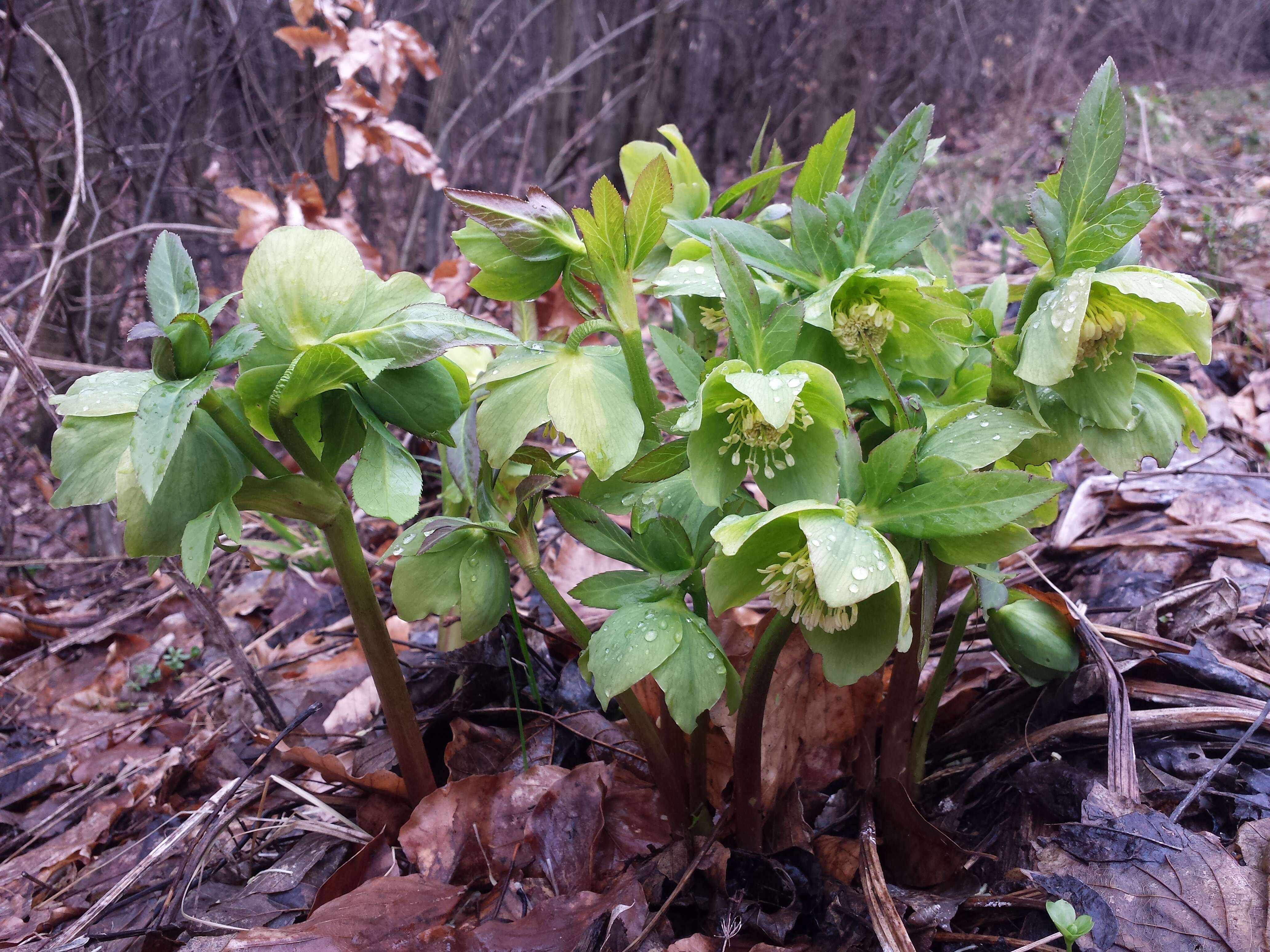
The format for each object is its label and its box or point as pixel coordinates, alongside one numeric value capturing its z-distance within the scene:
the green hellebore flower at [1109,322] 0.24
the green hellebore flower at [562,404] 0.26
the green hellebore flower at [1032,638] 0.33
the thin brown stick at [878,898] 0.29
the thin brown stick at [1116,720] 0.32
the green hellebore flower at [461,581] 0.30
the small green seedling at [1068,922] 0.27
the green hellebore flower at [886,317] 0.26
